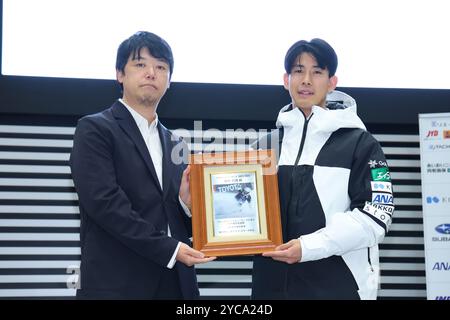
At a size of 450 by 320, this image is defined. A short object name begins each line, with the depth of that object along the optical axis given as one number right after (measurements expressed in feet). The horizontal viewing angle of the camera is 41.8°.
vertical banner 10.53
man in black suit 6.68
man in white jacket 6.83
